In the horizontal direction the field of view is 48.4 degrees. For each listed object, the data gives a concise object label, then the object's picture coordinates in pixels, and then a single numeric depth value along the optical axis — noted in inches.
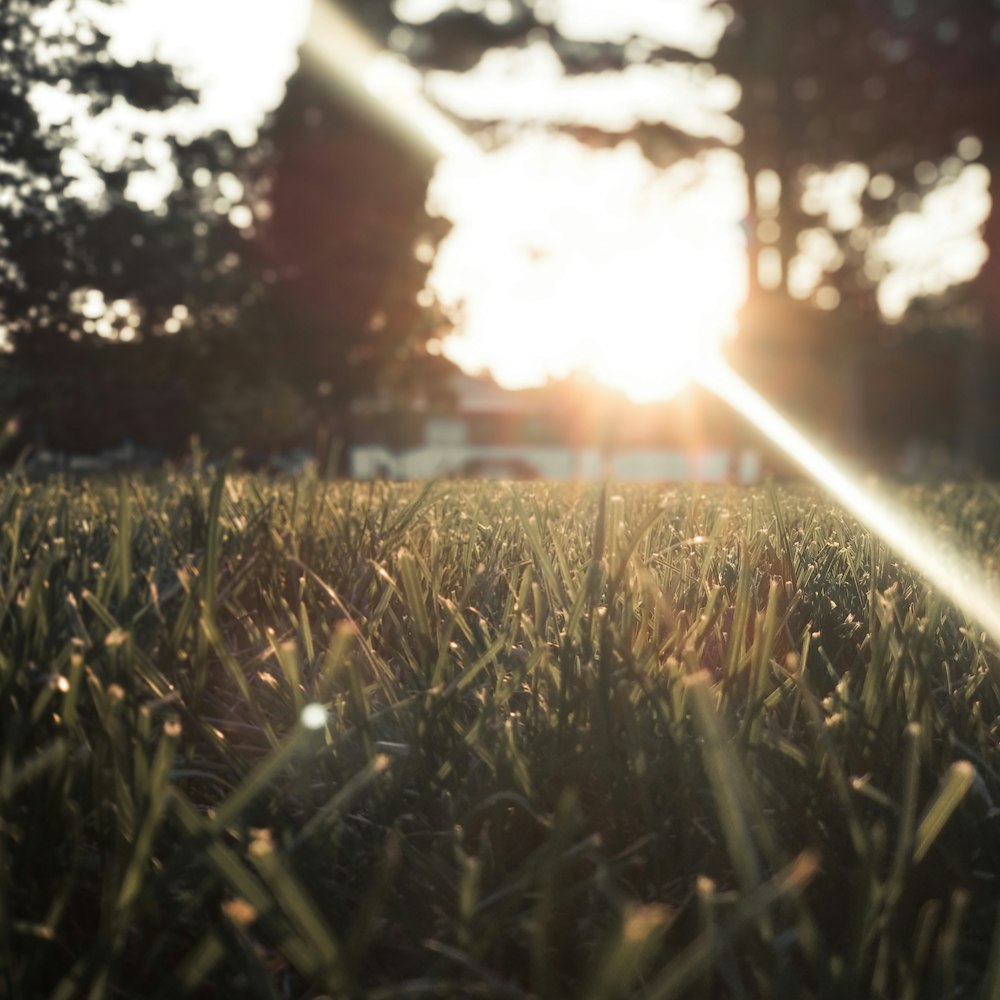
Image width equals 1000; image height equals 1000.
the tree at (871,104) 622.5
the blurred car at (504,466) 767.7
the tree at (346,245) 582.2
